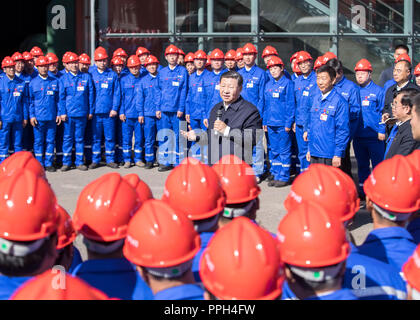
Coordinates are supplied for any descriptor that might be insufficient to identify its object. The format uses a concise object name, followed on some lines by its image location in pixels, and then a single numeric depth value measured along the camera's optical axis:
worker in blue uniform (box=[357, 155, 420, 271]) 2.84
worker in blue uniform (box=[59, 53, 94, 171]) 9.17
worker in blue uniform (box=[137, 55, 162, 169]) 9.42
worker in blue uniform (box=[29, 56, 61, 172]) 9.10
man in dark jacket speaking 4.82
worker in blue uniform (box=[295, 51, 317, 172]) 8.24
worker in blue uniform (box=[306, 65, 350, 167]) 5.85
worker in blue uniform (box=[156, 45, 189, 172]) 9.34
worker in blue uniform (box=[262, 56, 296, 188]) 8.28
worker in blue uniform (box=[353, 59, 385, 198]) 6.99
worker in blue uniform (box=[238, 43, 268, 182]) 8.80
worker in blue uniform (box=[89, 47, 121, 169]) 9.39
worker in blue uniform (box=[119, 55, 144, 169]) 9.48
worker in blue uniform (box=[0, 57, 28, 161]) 9.20
